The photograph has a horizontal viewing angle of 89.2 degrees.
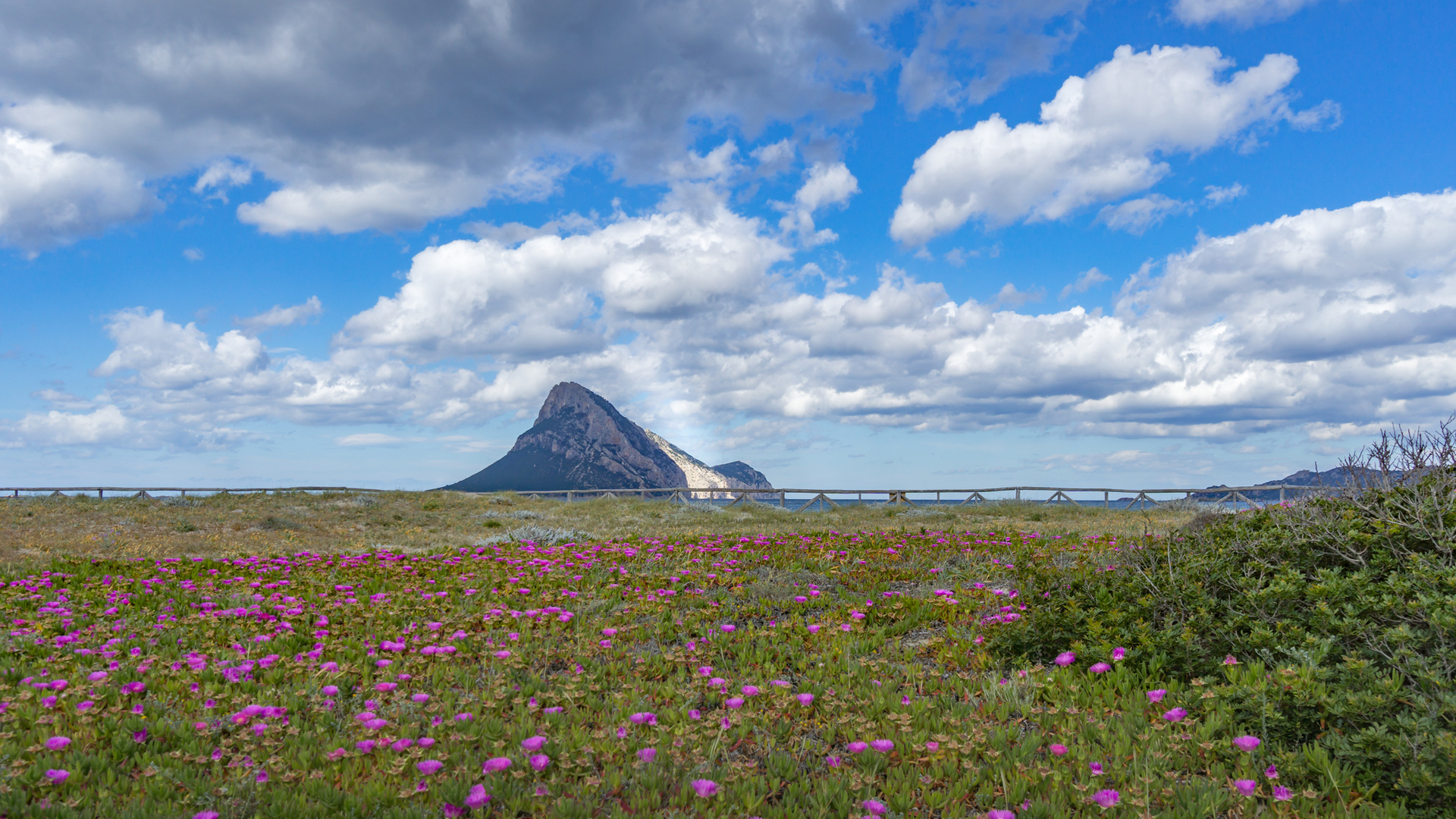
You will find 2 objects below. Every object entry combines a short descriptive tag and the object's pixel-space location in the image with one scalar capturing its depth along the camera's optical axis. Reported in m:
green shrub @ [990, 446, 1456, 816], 3.98
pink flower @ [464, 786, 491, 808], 3.54
